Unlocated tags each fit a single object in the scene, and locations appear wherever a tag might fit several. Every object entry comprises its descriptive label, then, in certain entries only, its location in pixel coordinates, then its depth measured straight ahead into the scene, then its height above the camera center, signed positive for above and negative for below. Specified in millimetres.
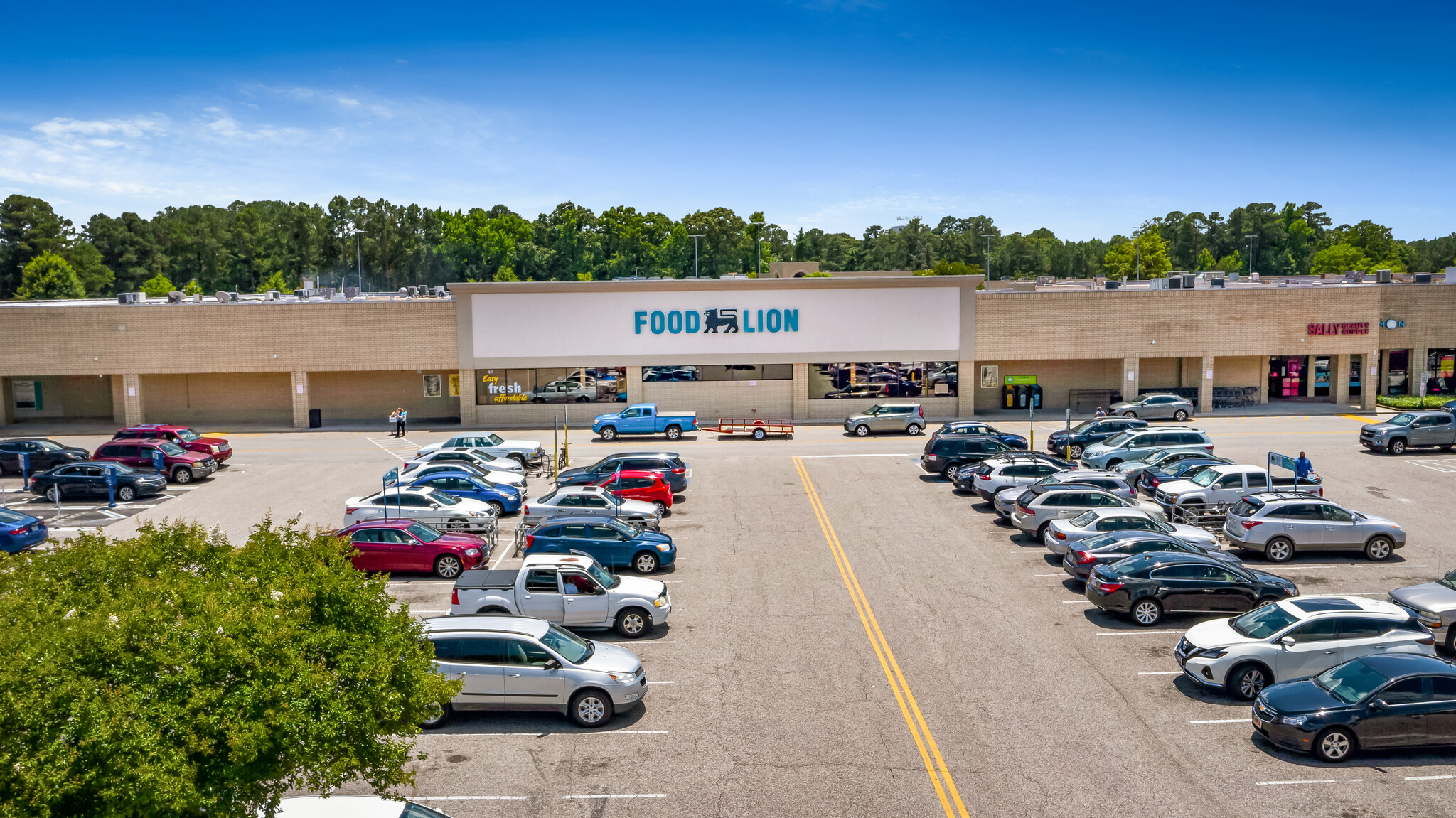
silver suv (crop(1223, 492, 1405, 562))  22953 -4937
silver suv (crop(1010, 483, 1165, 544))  24422 -4615
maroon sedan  22016 -5209
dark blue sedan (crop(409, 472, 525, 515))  28375 -4907
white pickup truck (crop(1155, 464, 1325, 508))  26859 -4635
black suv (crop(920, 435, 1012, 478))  33156 -4495
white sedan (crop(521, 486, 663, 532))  25141 -4809
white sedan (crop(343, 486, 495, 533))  25375 -4988
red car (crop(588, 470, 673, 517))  28891 -4959
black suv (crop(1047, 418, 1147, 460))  38250 -4504
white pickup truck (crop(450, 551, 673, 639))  17391 -4998
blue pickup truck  44344 -4726
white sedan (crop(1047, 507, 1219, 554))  22219 -4758
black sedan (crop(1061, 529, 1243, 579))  20344 -4819
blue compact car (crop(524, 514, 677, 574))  21719 -4989
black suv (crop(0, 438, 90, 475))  35000 -4849
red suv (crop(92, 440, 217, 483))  34062 -4853
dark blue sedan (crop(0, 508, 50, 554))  24234 -5329
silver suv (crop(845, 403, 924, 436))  45094 -4678
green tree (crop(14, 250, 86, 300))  93000 +3821
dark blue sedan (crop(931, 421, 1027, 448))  36562 -4279
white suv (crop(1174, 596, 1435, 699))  15117 -5066
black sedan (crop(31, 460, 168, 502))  31016 -5161
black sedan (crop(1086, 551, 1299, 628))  18453 -5082
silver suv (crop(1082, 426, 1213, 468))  34094 -4422
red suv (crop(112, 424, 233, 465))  37094 -4681
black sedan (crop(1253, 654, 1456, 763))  12898 -5215
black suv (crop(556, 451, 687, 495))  29516 -4630
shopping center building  48781 -1374
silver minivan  14203 -5179
